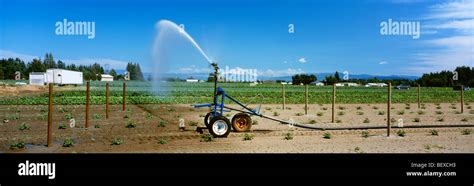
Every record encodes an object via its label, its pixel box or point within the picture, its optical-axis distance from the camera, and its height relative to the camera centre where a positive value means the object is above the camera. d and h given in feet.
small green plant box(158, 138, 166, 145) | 38.52 -4.47
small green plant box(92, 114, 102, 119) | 65.51 -4.11
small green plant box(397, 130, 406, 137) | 43.08 -3.98
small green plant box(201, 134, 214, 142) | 40.07 -4.37
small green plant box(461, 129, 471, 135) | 45.13 -3.95
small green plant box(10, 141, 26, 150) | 35.79 -4.61
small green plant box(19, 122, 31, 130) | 50.15 -4.38
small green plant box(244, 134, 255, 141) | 40.81 -4.29
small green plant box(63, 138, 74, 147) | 36.53 -4.44
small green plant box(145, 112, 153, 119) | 66.80 -4.07
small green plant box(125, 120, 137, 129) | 52.42 -4.24
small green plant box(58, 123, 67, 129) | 51.08 -4.32
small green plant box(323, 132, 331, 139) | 42.04 -4.17
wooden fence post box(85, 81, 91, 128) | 49.08 -1.29
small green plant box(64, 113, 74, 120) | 65.25 -4.20
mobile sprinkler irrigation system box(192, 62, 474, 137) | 41.75 -3.14
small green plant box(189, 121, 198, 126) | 54.90 -4.14
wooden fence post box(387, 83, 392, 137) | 42.54 -0.93
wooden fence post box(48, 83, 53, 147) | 34.27 -2.56
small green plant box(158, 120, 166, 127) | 54.19 -4.23
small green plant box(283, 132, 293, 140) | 41.34 -4.27
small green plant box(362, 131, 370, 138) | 42.69 -4.06
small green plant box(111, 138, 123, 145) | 38.00 -4.46
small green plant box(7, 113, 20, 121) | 63.40 -4.22
